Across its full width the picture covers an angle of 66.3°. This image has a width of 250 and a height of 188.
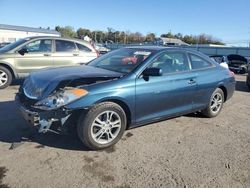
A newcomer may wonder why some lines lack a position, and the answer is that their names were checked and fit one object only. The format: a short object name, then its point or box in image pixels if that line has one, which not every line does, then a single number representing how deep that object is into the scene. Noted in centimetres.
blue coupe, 267
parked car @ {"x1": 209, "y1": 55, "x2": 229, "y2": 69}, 985
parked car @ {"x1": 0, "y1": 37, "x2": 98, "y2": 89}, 584
